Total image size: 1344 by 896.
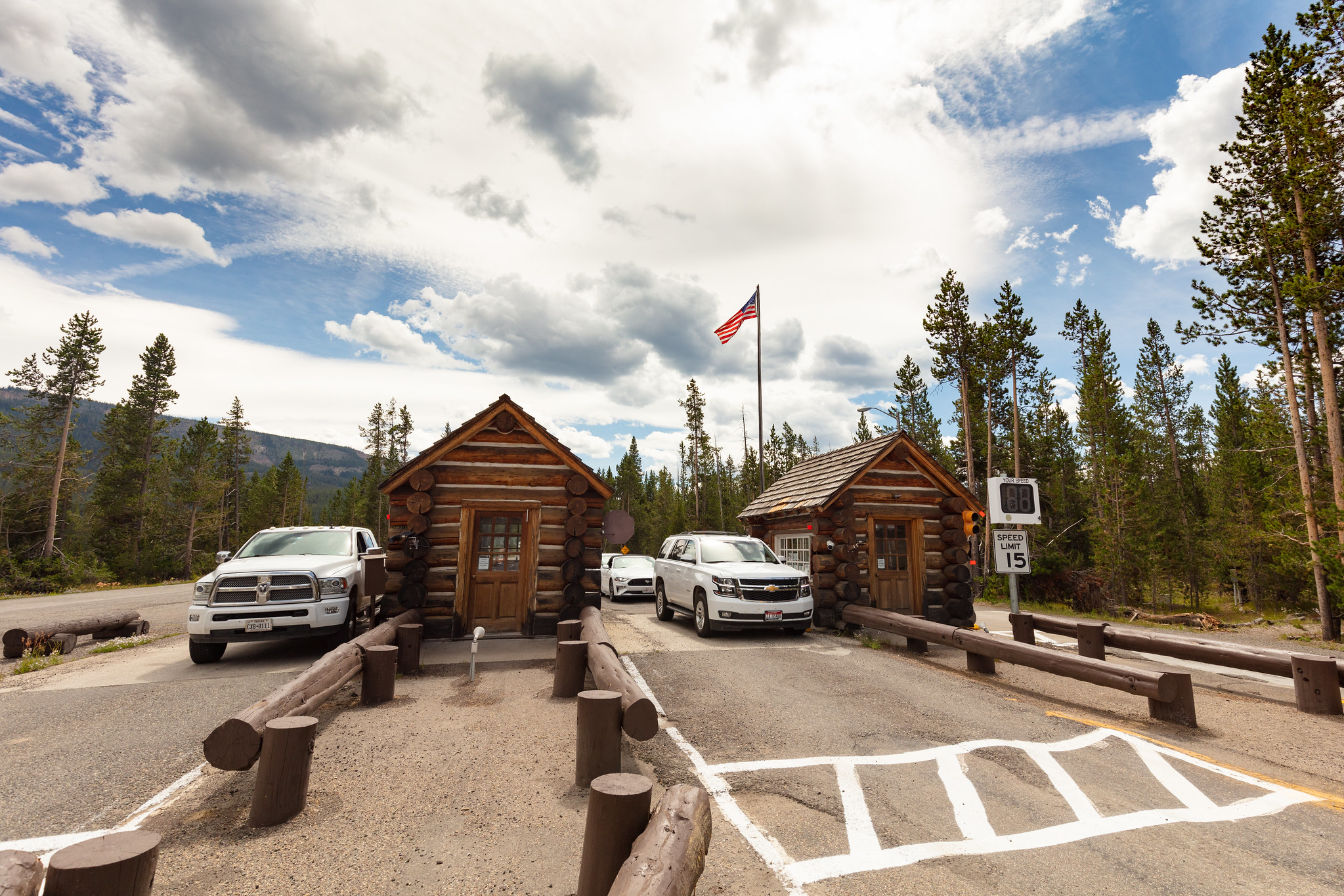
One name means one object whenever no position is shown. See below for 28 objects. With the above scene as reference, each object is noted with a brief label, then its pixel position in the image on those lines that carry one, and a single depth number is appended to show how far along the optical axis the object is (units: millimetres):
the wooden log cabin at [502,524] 10844
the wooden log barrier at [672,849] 2648
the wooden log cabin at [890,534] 13195
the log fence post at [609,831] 3029
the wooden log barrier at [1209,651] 7520
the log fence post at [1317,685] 7031
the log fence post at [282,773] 4086
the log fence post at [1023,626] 10222
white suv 11156
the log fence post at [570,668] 7238
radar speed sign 10055
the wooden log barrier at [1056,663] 6668
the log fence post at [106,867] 2410
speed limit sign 9758
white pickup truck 8688
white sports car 19484
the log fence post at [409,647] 8422
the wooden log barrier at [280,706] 4148
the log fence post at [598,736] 4621
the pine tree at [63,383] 34531
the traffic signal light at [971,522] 13867
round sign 11586
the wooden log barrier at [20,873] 2410
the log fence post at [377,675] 6969
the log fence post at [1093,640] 9281
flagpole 21903
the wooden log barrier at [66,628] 9789
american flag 22906
